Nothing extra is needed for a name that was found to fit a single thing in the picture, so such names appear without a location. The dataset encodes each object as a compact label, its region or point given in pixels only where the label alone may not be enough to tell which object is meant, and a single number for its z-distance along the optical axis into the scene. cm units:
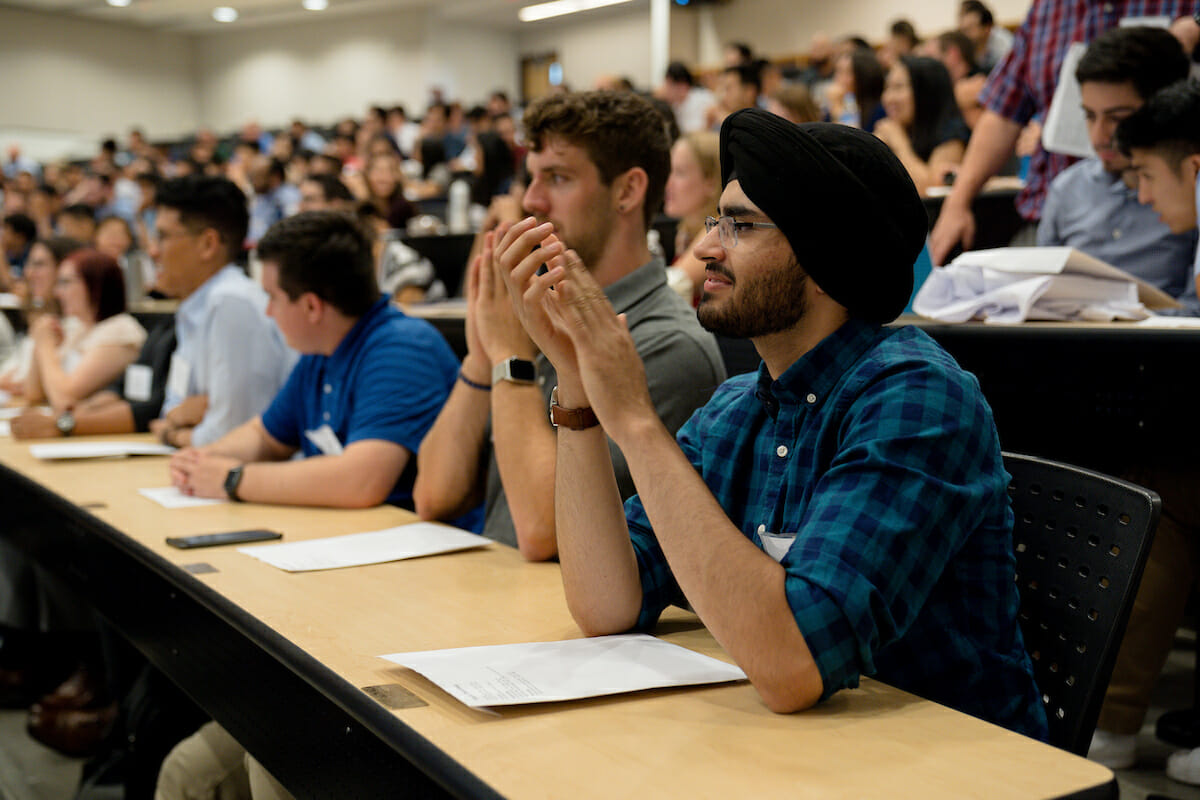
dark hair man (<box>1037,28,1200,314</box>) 246
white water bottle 645
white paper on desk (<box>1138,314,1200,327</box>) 186
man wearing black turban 97
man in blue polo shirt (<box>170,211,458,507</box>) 208
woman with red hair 347
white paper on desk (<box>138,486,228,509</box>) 209
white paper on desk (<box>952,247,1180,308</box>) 205
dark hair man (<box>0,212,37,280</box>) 726
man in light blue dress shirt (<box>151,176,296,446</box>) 270
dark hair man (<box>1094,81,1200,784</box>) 204
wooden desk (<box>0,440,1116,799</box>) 84
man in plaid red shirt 300
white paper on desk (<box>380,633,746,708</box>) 100
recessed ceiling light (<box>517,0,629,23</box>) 1491
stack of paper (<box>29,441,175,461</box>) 266
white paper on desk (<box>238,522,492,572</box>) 161
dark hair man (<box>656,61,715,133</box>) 873
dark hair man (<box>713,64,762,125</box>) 686
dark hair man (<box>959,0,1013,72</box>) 720
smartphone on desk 172
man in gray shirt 168
